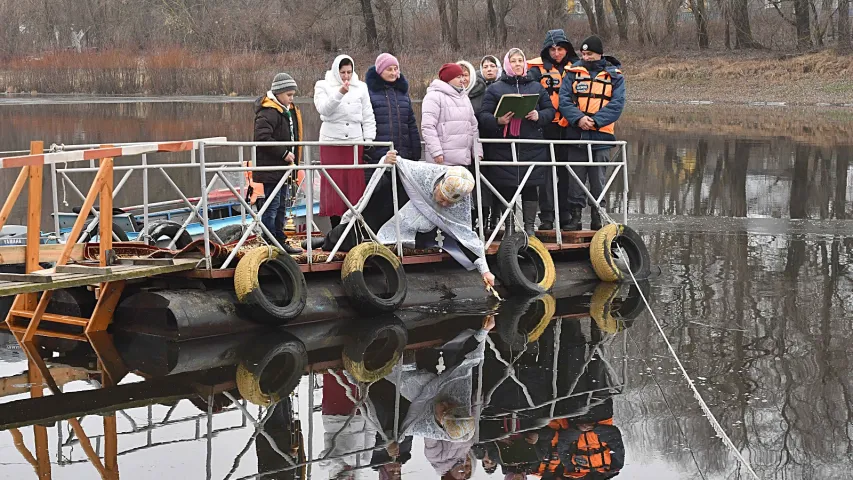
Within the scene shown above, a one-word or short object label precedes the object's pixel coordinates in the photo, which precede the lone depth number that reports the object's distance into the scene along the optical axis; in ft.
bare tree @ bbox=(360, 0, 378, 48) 184.24
